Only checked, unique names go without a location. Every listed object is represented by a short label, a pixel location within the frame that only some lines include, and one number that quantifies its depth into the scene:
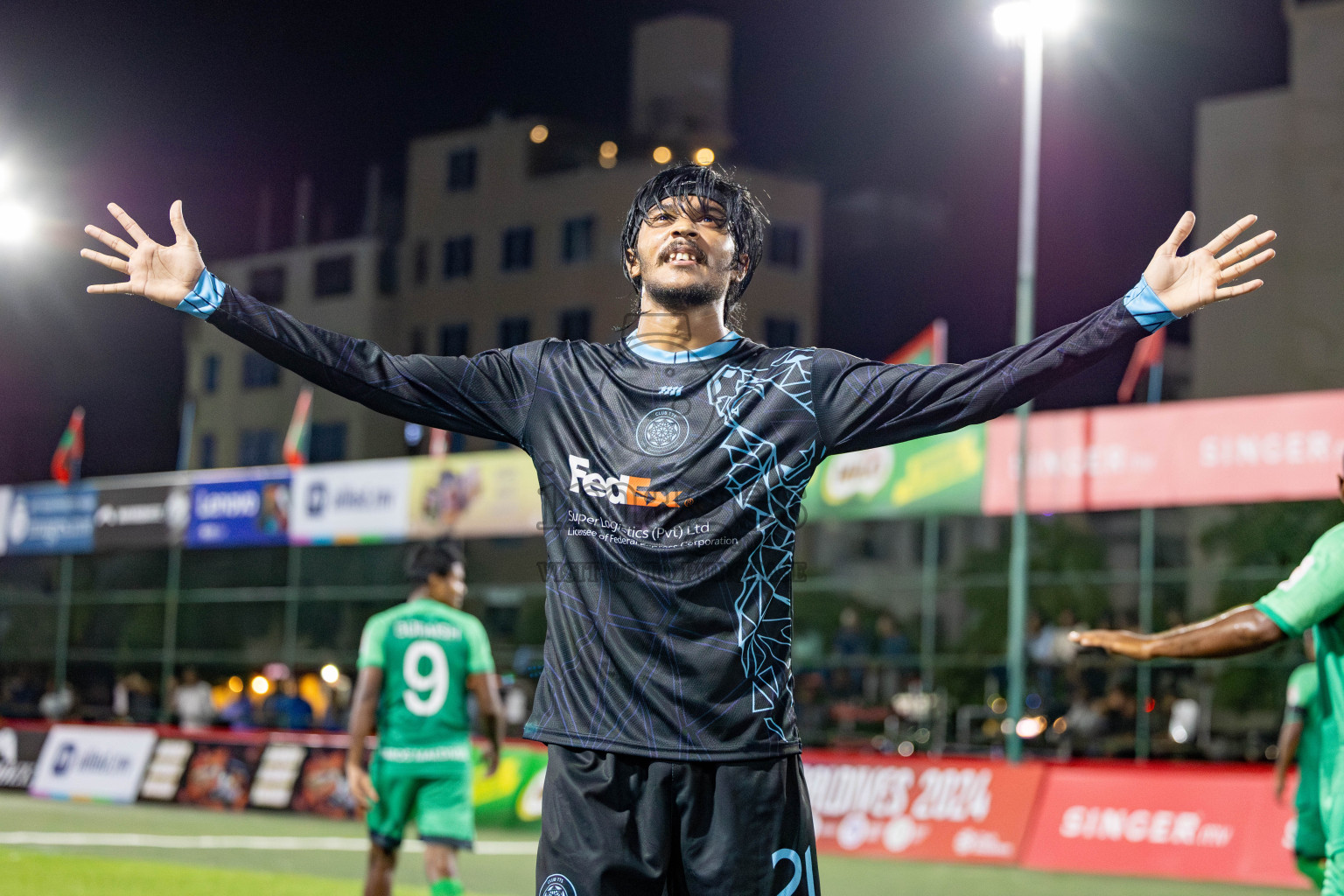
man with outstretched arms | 3.31
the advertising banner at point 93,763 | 21.83
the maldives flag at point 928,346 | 20.48
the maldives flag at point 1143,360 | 25.31
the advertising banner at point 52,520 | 31.20
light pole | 19.45
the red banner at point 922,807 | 15.14
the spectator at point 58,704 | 32.59
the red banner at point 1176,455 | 18.19
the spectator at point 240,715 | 29.81
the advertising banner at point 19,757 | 22.89
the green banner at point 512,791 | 18.58
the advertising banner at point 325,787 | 19.84
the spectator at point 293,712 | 25.98
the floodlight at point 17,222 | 22.02
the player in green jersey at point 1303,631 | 4.29
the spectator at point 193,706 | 28.53
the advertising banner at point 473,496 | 26.45
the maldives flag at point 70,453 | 33.03
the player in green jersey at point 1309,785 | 8.09
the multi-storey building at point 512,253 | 52.47
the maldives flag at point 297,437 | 32.53
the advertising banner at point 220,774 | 20.80
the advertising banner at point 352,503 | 28.05
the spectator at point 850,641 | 26.70
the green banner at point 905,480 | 21.08
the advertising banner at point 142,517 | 29.70
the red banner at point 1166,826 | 13.41
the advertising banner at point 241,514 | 28.84
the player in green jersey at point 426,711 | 8.62
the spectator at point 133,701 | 33.75
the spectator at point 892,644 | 26.41
